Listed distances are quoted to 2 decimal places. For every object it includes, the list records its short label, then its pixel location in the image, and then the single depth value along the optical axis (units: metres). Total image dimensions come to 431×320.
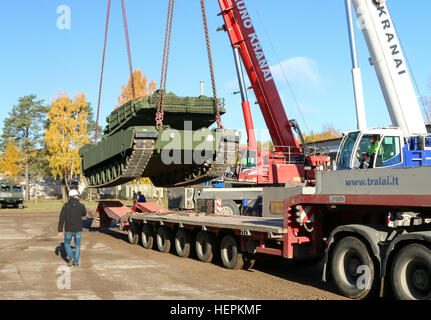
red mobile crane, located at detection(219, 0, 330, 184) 17.58
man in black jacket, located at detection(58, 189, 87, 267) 11.08
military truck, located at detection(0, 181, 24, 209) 36.31
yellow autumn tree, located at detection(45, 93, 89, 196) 41.00
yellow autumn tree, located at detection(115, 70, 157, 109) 34.09
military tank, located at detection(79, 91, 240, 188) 13.84
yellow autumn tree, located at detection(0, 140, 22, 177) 50.78
